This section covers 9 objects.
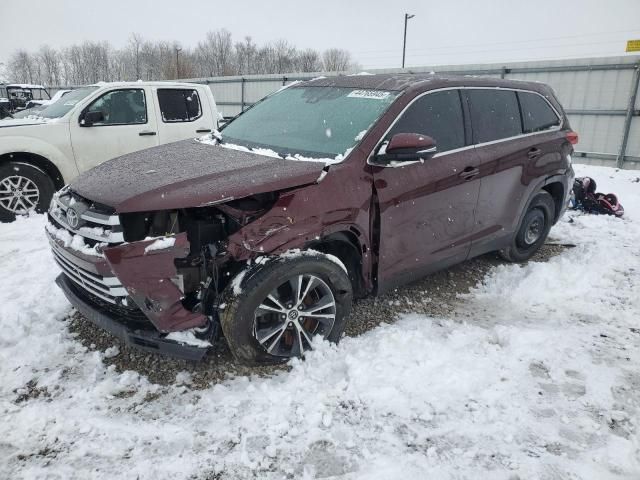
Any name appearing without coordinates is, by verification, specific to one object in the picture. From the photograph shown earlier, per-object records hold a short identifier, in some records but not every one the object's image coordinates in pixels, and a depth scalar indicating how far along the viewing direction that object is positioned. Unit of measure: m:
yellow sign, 11.74
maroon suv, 2.67
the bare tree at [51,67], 87.25
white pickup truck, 6.21
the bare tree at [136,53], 76.65
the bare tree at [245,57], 78.51
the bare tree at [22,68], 87.25
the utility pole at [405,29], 42.91
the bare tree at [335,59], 77.94
